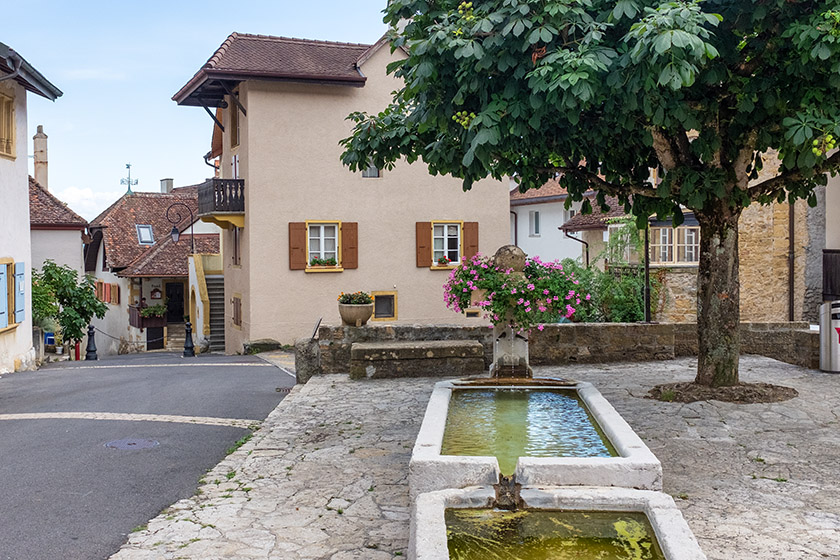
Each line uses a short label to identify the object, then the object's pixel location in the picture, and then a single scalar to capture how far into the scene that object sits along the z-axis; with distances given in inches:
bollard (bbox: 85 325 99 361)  986.1
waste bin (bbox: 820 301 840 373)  443.8
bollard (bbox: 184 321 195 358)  1019.7
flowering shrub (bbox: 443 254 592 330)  382.6
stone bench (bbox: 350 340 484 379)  459.2
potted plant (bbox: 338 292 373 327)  494.3
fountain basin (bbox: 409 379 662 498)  203.2
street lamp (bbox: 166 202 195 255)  1045.2
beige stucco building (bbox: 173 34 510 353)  882.1
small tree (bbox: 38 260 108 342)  973.8
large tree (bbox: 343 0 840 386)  280.7
